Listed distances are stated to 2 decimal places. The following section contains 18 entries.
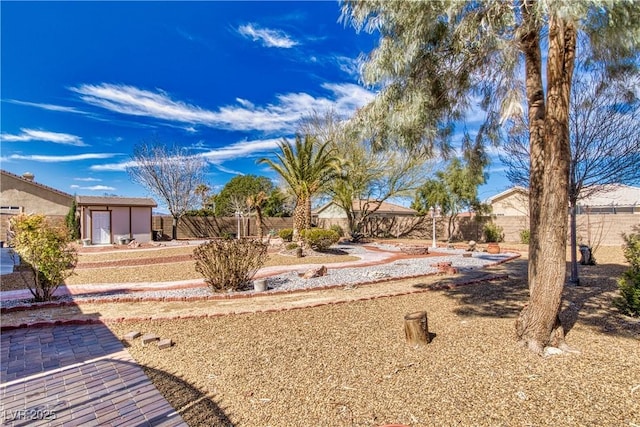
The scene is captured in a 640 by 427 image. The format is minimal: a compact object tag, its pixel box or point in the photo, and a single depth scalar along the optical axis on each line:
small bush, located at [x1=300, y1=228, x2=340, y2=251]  15.48
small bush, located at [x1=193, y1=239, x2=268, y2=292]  7.91
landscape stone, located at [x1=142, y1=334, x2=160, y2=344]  4.61
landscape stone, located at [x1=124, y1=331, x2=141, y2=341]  4.82
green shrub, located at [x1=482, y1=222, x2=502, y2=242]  21.83
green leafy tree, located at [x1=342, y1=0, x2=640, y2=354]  3.43
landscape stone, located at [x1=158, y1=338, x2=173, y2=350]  4.48
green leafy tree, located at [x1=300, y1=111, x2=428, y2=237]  22.31
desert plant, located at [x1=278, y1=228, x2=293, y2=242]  18.58
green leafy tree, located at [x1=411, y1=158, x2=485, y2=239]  21.12
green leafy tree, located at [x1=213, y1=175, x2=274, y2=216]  35.15
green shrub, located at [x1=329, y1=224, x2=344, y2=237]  25.57
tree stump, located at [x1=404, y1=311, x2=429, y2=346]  4.31
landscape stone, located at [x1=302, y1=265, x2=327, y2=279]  9.72
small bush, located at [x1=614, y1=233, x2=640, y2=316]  5.30
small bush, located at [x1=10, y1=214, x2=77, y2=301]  6.84
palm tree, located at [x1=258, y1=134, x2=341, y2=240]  16.66
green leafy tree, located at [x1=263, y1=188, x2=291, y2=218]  35.41
